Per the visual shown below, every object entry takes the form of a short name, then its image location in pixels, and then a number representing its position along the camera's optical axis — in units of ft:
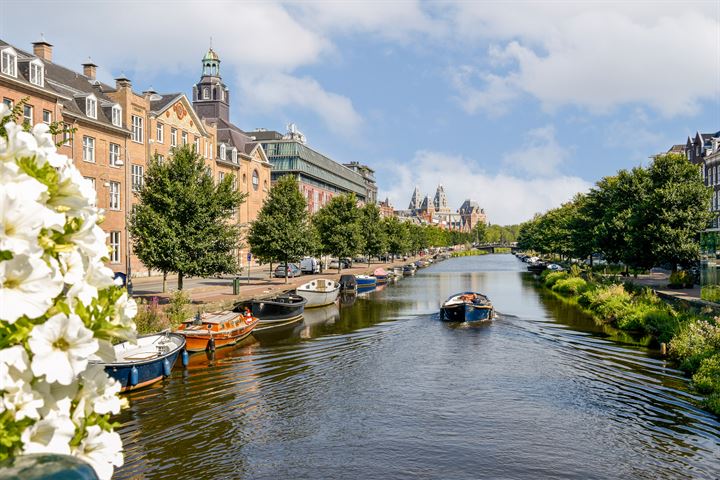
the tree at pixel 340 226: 229.45
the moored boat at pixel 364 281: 202.41
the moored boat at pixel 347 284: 184.55
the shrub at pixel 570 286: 163.13
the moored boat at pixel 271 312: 113.60
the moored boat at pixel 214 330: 86.99
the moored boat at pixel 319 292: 146.20
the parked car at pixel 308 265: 228.43
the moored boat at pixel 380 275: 229.66
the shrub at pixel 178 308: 95.64
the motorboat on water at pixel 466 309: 116.88
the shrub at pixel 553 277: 204.41
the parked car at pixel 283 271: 195.00
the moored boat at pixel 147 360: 64.85
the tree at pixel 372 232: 290.66
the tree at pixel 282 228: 166.91
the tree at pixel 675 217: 127.13
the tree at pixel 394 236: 346.52
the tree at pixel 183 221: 108.68
